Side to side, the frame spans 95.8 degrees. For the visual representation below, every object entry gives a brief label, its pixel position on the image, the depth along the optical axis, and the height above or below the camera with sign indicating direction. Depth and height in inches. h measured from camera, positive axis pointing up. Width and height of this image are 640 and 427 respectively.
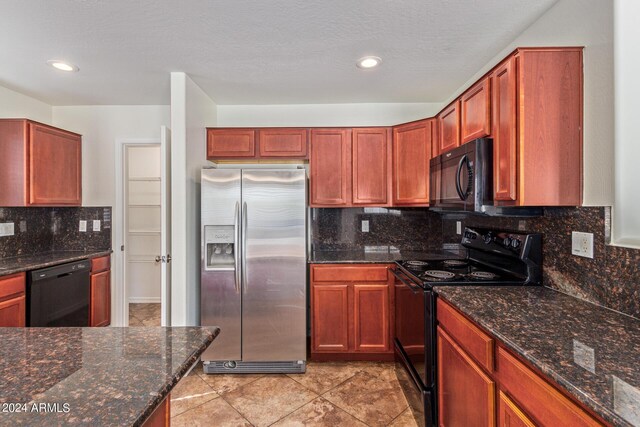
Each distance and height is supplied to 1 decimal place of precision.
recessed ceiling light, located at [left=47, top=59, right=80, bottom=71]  85.8 +44.9
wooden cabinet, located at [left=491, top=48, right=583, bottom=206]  55.9 +16.8
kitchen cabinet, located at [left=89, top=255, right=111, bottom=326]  112.5 -32.3
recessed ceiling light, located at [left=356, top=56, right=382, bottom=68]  83.8 +44.8
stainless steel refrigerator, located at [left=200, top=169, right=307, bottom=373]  94.3 -18.4
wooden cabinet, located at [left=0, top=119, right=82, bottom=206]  99.1 +17.3
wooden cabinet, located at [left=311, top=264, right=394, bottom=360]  98.8 -33.5
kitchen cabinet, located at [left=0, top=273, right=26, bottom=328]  81.2 -25.5
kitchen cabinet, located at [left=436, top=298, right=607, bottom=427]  33.7 -25.6
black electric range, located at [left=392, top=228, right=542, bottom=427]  67.0 -16.6
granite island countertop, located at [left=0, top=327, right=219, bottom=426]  25.0 -17.4
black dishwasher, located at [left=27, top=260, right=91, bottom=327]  89.6 -27.8
